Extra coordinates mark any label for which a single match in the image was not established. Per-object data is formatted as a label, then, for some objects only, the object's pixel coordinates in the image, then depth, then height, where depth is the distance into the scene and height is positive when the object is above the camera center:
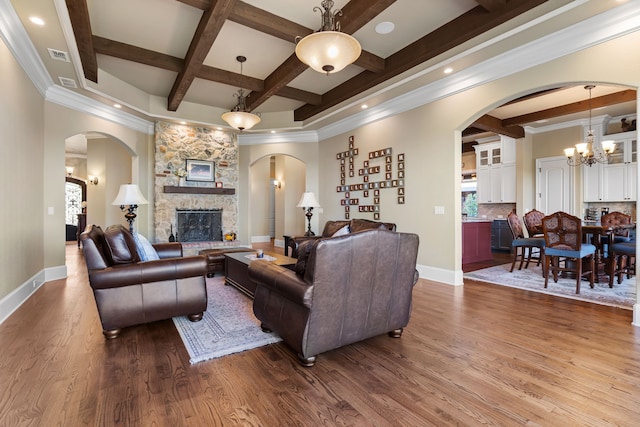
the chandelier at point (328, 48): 2.67 +1.52
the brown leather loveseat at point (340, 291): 1.99 -0.56
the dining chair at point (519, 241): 5.02 -0.50
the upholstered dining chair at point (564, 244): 4.04 -0.46
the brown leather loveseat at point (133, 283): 2.51 -0.61
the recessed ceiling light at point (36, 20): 2.96 +1.91
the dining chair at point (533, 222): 5.45 -0.20
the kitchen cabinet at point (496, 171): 7.54 +1.04
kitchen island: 6.21 -0.61
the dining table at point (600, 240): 4.12 -0.45
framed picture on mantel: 7.01 +1.01
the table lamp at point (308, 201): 5.85 +0.22
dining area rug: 3.67 -1.06
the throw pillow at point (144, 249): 2.91 -0.35
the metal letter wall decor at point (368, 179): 5.42 +0.65
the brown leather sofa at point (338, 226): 4.77 -0.24
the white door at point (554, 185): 6.80 +0.60
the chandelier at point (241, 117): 5.03 +1.61
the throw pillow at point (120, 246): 2.66 -0.29
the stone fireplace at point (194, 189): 6.68 +0.55
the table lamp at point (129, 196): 4.29 +0.25
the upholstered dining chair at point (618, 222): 4.79 -0.19
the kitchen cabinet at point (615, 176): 6.08 +0.72
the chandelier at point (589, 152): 5.41 +1.14
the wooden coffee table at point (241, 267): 3.67 -0.72
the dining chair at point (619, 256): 4.08 -0.66
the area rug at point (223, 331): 2.34 -1.05
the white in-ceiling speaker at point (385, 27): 3.69 +2.30
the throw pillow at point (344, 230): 3.18 -0.19
